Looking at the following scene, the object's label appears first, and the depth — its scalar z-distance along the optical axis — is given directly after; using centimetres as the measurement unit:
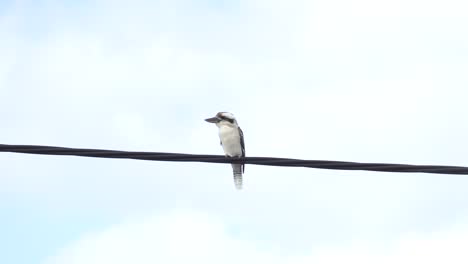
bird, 2728
